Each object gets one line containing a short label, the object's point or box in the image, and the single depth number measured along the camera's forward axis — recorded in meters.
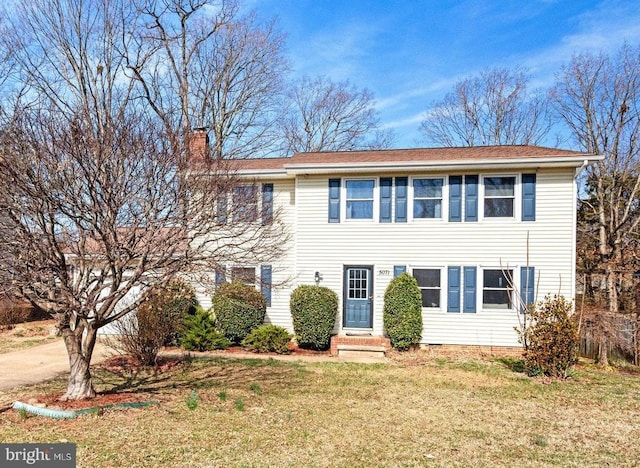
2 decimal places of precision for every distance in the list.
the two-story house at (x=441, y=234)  11.34
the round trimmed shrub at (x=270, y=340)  11.25
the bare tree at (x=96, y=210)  5.35
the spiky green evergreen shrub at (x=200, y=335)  11.39
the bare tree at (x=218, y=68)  19.55
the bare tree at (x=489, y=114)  24.78
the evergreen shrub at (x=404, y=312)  11.18
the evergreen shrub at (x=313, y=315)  11.34
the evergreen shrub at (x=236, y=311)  11.77
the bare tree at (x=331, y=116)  27.33
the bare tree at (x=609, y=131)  17.30
